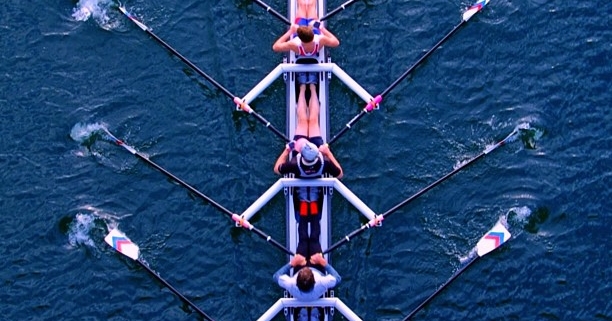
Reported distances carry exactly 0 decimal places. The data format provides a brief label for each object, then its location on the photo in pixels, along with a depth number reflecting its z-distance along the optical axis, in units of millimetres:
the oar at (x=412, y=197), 21500
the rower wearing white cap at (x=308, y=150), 20734
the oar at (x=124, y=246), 21828
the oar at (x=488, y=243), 21938
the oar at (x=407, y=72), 22234
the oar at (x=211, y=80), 22047
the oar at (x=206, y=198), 21438
